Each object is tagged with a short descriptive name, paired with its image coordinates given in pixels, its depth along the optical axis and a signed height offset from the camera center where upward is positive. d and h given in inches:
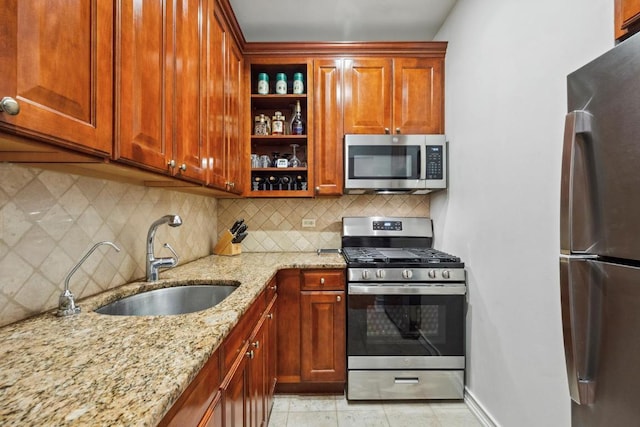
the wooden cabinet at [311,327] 82.0 -30.2
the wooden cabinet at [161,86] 37.6 +19.6
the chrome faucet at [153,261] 58.2 -8.8
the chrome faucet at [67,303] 39.5 -11.5
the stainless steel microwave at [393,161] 91.9 +17.0
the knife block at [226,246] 96.4 -9.7
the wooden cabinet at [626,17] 32.9 +22.5
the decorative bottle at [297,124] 98.1 +30.3
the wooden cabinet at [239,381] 29.5 -21.8
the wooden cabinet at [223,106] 67.1 +27.8
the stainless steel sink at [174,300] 52.9 -16.0
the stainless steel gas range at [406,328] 79.3 -29.6
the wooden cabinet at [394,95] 94.4 +38.0
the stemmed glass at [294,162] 99.0 +17.8
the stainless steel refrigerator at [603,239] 29.9 -2.4
